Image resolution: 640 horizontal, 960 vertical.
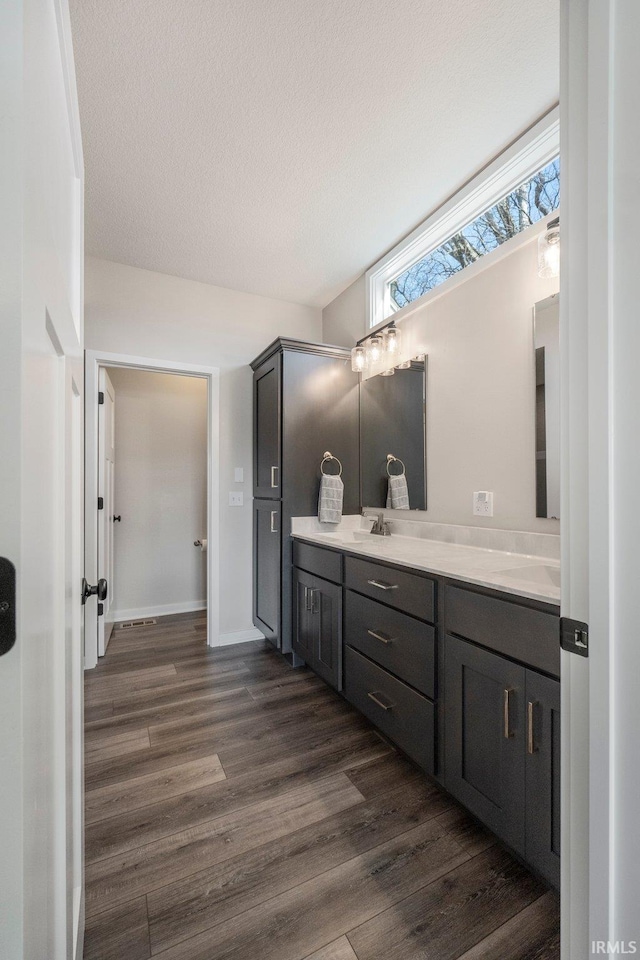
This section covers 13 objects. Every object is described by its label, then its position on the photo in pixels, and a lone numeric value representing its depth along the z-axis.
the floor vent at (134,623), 3.64
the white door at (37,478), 0.36
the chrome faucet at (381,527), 2.67
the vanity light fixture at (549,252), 1.65
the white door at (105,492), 2.93
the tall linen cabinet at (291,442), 2.79
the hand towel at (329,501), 2.81
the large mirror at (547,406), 1.71
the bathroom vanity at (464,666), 1.19
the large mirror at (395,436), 2.52
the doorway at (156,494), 3.80
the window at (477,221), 1.84
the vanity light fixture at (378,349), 2.69
